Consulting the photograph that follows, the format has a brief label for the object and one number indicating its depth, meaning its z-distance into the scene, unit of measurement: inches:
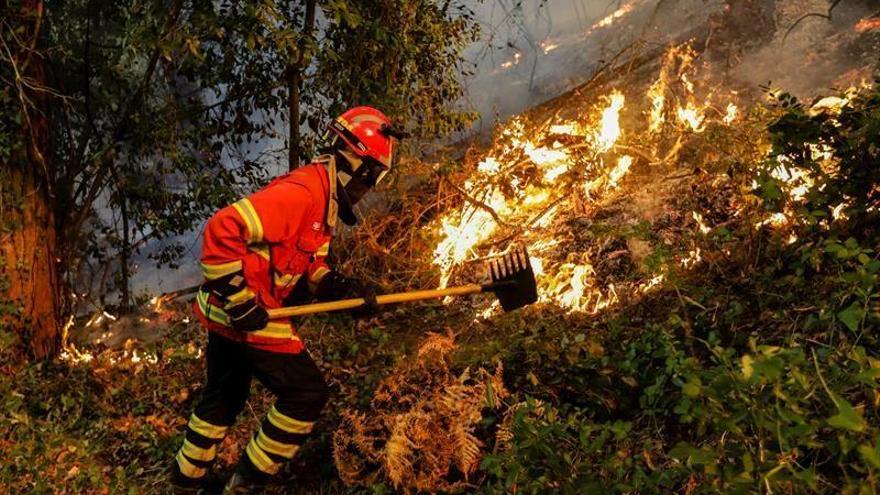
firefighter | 141.0
